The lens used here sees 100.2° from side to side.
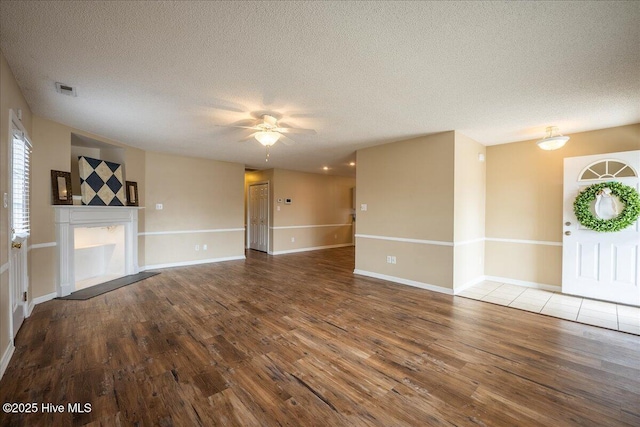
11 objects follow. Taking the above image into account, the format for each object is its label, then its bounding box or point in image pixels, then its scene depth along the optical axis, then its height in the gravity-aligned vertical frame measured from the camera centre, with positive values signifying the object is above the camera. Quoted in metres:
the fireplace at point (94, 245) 3.87 -0.64
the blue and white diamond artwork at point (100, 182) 4.25 +0.44
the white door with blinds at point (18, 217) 2.46 -0.08
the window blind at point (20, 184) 2.63 +0.27
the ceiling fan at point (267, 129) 3.34 +1.03
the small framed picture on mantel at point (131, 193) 5.06 +0.31
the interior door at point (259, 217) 7.94 -0.23
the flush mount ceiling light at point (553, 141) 3.72 +0.97
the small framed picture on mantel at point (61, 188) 3.72 +0.30
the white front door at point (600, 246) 3.58 -0.52
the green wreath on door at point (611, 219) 3.50 +0.02
